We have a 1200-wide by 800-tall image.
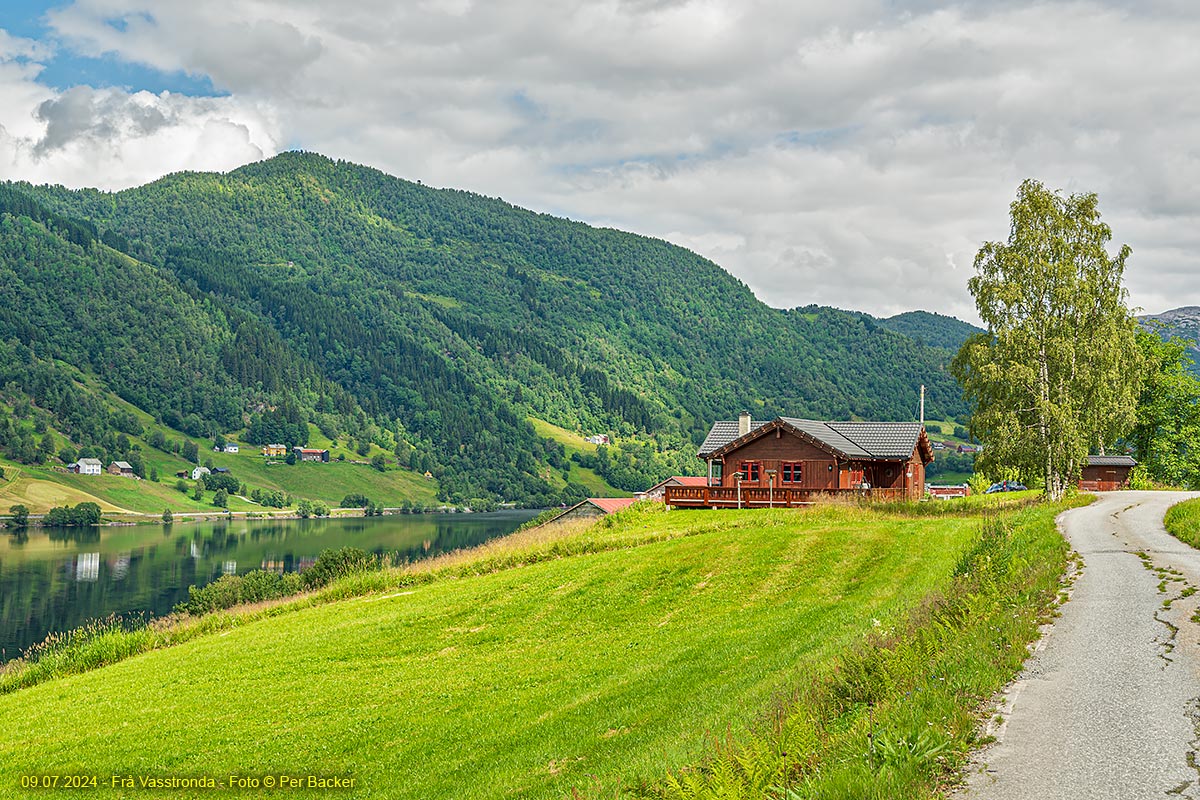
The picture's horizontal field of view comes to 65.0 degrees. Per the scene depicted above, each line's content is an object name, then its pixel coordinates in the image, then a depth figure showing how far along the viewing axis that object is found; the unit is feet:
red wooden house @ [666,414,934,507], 200.95
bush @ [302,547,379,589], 249.34
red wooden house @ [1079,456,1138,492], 270.67
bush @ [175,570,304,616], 245.96
